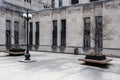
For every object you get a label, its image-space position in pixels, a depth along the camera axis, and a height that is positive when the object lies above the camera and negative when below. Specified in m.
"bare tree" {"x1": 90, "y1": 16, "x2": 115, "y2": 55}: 20.86 +1.68
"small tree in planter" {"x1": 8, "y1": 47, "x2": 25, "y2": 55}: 21.00 -1.49
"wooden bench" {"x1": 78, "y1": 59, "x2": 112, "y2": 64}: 13.15 -1.88
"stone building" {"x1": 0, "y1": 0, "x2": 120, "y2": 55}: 21.03 +2.54
